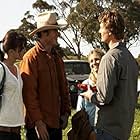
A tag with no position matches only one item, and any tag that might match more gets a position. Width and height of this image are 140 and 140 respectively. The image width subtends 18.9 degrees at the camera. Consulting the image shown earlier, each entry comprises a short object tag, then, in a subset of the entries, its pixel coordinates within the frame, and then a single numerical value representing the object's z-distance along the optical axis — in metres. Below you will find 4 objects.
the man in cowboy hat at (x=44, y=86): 3.93
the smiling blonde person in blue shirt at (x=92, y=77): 4.56
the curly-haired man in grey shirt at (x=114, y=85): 3.60
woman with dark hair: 3.89
